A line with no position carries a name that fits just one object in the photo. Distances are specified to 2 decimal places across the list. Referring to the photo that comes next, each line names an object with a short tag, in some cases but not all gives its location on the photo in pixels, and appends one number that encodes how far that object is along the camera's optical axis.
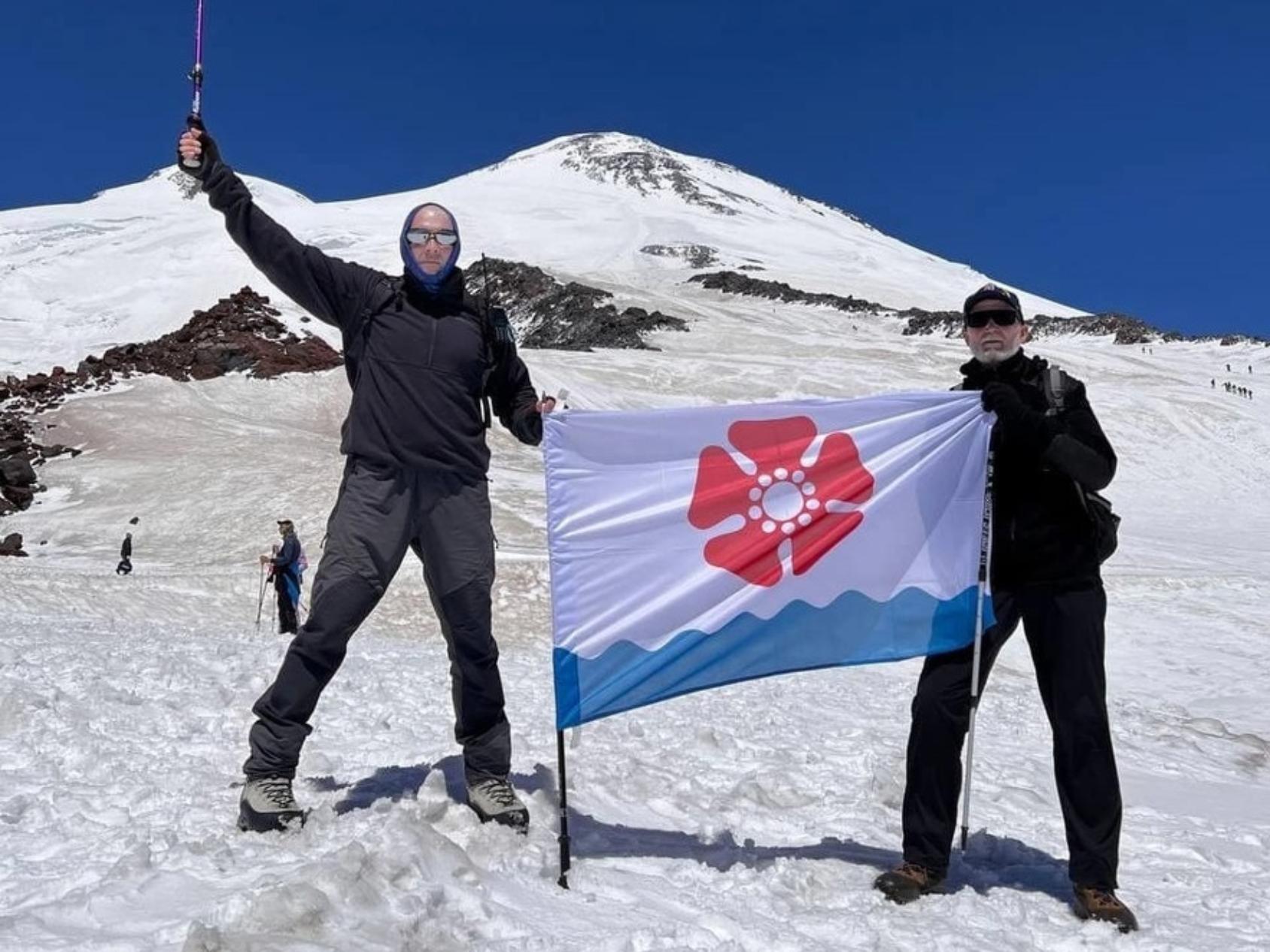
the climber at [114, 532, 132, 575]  20.02
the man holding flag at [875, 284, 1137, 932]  4.15
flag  4.61
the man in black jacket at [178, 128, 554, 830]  4.36
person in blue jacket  15.58
